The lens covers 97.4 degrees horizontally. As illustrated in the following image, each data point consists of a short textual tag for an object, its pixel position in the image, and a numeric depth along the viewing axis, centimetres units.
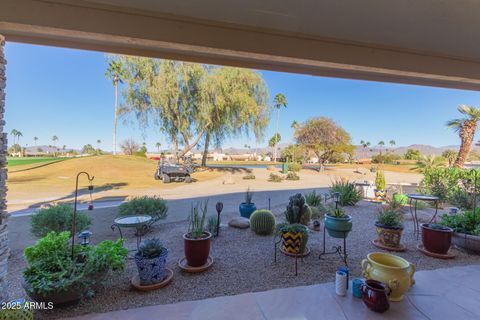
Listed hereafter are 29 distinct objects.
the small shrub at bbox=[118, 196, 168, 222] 402
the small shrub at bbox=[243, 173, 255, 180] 1247
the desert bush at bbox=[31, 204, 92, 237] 320
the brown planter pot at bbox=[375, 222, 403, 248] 307
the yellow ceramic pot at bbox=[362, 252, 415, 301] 179
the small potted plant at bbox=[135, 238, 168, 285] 205
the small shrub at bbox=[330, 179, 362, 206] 564
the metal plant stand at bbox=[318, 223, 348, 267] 266
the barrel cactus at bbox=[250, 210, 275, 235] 364
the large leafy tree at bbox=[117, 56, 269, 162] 1221
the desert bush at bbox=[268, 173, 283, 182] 1178
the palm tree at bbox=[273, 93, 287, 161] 2883
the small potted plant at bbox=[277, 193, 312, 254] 274
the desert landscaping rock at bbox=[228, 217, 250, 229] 397
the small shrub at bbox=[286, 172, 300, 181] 1242
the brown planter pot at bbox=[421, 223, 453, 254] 278
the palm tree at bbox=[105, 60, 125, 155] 1506
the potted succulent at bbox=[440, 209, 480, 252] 292
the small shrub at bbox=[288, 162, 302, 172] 1641
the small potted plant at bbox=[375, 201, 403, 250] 308
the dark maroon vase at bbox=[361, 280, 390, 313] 167
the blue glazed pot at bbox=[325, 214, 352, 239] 250
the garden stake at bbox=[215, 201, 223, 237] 342
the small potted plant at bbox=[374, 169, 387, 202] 638
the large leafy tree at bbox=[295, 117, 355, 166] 1645
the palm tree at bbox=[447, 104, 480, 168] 904
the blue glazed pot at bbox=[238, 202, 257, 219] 450
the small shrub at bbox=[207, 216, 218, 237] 356
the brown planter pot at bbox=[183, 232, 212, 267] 238
